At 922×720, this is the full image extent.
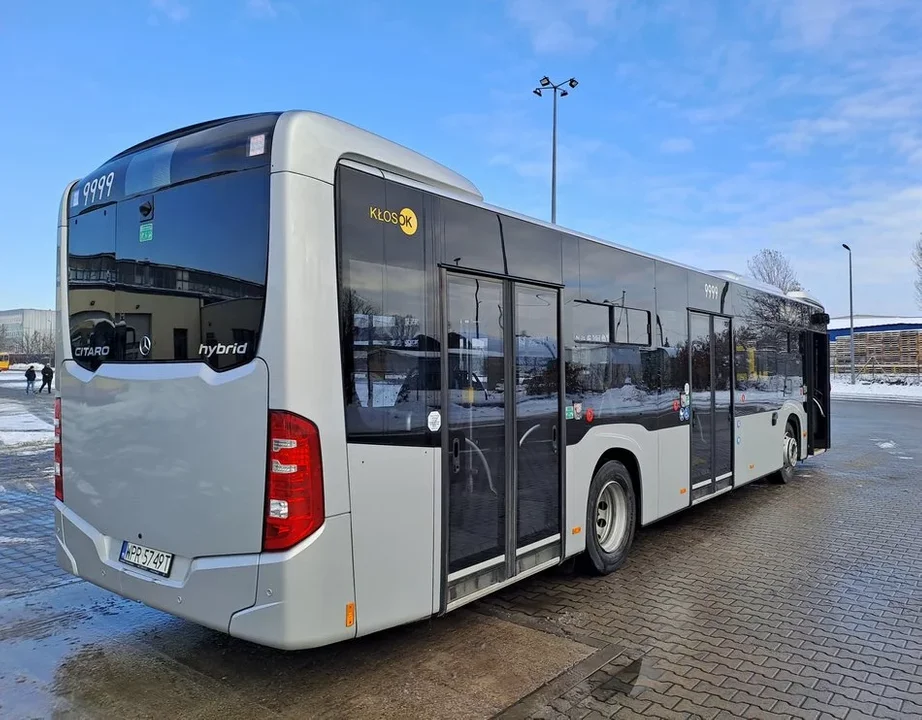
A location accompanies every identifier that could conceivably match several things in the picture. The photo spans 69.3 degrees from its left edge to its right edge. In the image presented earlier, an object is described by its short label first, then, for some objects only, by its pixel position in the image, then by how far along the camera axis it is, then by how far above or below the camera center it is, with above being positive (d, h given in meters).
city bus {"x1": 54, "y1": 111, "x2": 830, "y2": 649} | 3.45 -0.11
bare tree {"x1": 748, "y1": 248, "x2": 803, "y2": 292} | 50.25 +6.96
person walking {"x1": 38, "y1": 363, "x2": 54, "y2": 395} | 35.66 -0.30
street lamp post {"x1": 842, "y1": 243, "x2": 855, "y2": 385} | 38.62 +2.14
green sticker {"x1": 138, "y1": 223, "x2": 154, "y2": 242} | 4.05 +0.83
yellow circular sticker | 4.06 +0.89
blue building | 50.44 +2.76
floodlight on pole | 25.73 +10.56
